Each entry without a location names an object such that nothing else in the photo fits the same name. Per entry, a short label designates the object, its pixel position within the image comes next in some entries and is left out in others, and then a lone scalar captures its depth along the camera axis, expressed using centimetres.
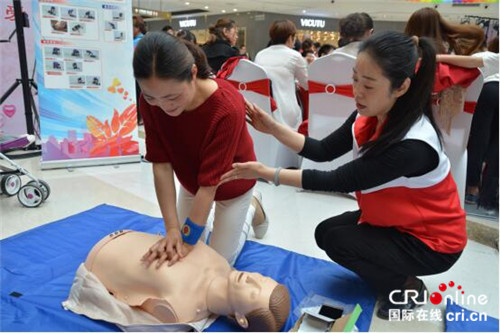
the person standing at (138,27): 523
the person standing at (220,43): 382
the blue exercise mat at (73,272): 161
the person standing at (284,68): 333
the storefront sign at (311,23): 1521
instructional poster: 335
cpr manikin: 146
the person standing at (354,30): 289
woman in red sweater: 133
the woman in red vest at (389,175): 142
